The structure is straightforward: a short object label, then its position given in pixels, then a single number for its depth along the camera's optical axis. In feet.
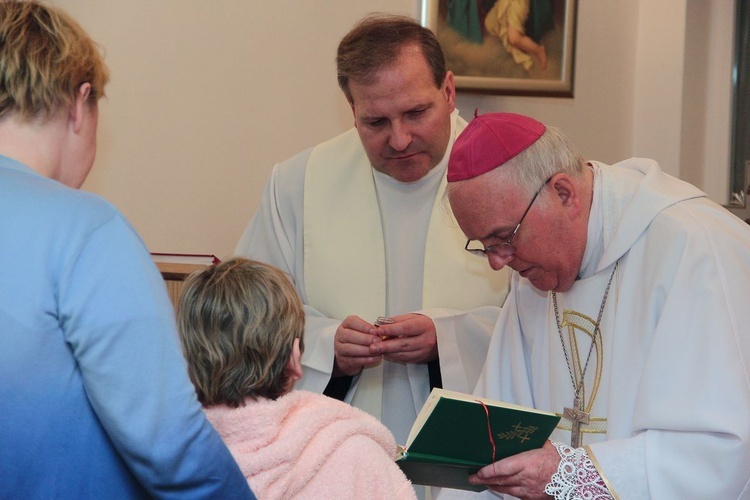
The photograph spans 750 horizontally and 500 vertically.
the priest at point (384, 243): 12.08
